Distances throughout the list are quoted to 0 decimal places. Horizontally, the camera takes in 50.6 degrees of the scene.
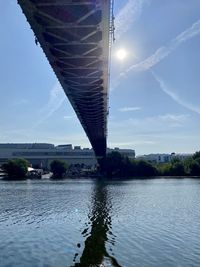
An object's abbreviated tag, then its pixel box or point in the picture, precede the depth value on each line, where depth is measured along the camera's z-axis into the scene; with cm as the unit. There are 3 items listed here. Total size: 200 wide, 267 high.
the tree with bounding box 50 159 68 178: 8917
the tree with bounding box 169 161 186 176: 8302
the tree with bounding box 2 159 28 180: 7635
